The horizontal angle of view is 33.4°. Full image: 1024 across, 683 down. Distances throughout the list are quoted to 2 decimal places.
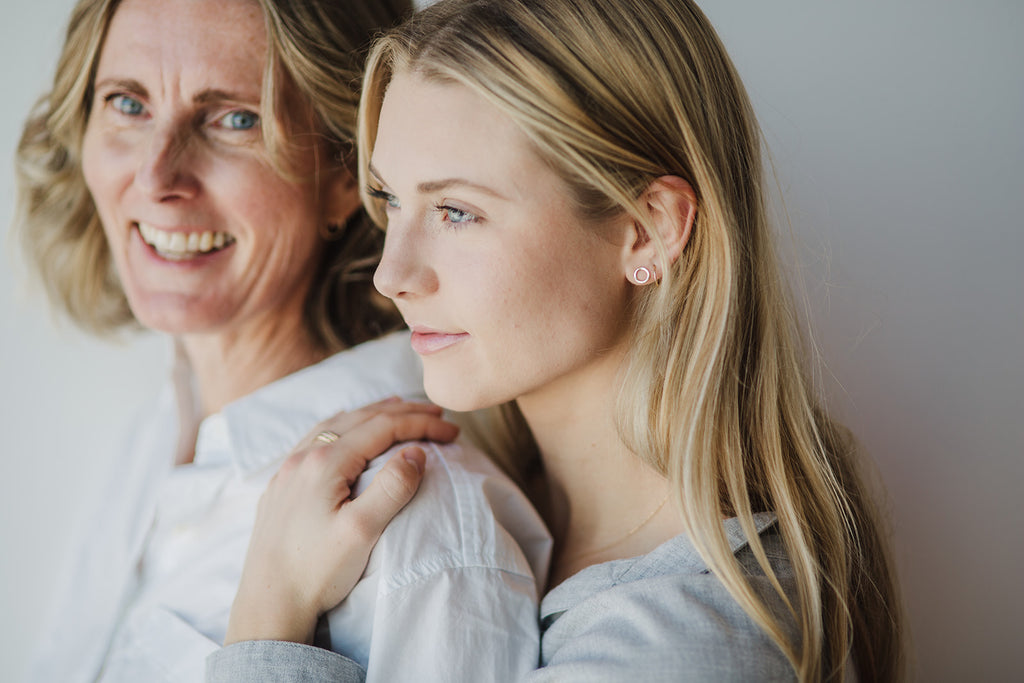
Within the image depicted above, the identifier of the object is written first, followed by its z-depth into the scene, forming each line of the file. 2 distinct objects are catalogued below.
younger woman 0.78
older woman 0.87
